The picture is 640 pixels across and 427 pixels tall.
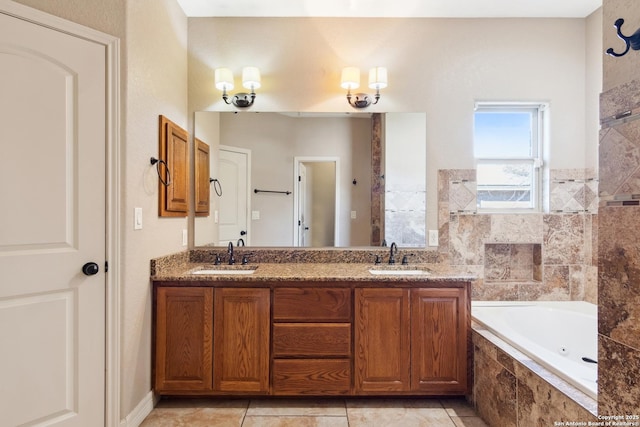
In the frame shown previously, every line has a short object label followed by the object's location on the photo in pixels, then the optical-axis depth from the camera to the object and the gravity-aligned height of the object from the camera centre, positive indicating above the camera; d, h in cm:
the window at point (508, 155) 262 +49
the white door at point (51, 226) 142 -7
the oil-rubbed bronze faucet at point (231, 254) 244 -33
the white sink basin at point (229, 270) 222 -42
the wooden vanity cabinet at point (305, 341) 197 -81
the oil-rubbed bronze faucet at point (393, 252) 245 -31
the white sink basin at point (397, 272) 217 -43
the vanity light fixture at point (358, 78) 242 +104
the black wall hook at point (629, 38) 88 +49
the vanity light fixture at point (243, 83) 243 +101
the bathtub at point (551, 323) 214 -78
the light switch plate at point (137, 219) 177 -4
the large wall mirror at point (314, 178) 253 +28
